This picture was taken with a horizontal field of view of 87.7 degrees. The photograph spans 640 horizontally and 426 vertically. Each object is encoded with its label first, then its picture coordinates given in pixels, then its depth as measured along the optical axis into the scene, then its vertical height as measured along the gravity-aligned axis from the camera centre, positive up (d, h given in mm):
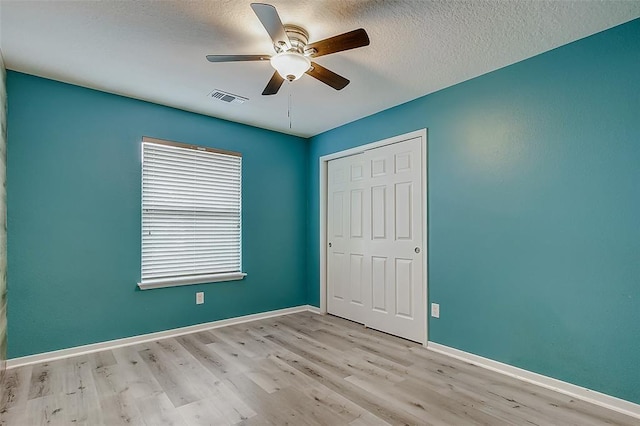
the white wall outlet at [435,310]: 3130 -905
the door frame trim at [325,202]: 3238 +140
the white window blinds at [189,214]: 3424 +6
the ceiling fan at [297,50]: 1823 +988
